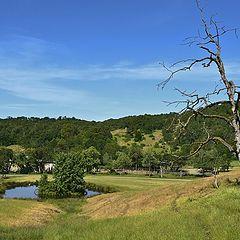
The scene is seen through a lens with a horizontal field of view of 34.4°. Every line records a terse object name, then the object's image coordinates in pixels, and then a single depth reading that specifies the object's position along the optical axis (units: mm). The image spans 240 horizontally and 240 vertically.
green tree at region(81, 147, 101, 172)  161338
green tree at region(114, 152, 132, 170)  166500
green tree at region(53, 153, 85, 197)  93875
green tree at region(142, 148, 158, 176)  160550
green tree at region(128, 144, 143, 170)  178100
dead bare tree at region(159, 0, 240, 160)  19688
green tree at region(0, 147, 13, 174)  165625
